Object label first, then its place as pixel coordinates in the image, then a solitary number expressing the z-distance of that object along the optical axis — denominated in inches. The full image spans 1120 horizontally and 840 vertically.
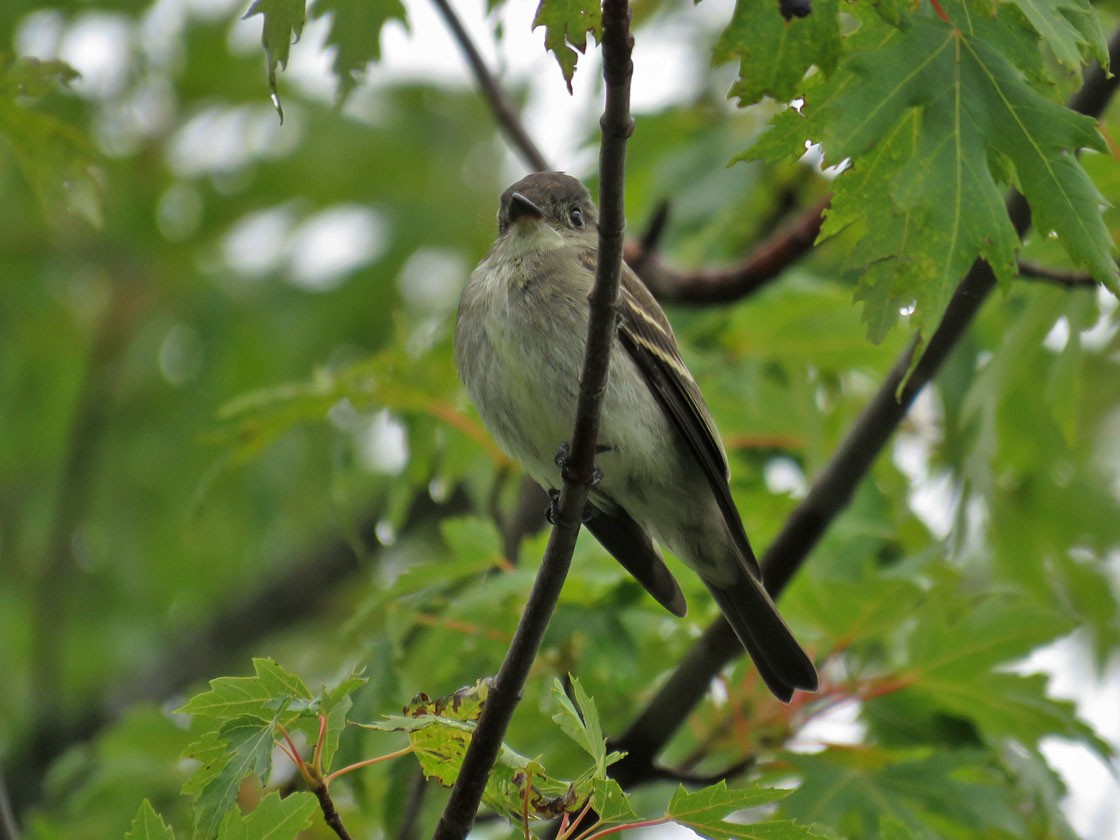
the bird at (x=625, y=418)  307.7
